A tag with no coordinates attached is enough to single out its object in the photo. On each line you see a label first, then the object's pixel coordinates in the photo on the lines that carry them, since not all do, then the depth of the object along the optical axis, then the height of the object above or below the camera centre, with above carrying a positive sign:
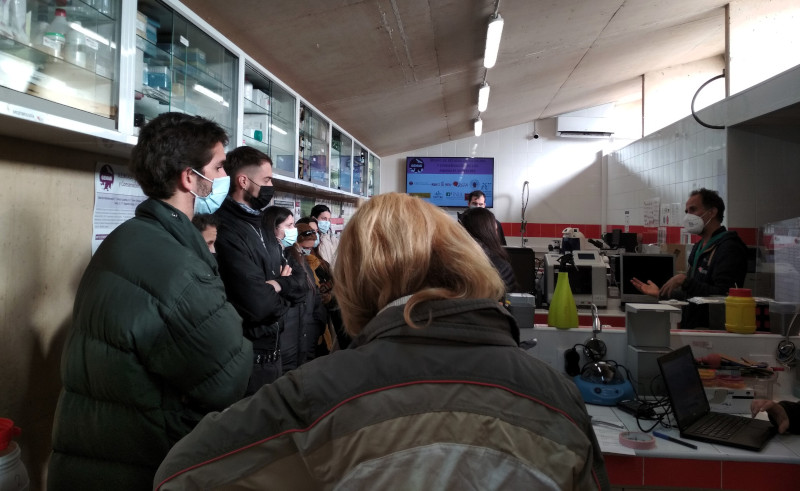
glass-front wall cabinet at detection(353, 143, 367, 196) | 6.42 +0.98
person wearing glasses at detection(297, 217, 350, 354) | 3.82 -0.23
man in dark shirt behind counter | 3.17 -0.03
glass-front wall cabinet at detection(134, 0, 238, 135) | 2.11 +0.80
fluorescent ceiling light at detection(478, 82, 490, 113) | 5.66 +1.72
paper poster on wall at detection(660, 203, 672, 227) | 6.02 +0.46
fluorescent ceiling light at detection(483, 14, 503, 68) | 3.77 +1.61
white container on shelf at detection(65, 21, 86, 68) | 1.72 +0.63
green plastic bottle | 2.42 -0.26
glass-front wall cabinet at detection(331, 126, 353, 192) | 5.38 +0.94
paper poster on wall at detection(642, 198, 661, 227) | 6.40 +0.54
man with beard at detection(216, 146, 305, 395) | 2.27 -0.08
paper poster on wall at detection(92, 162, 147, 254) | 2.21 +0.20
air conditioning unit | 8.46 +2.08
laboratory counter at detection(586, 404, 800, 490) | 1.69 -0.67
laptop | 1.80 -0.58
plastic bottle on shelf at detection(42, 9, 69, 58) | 1.65 +0.64
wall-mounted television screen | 8.60 +1.18
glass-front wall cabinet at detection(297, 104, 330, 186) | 4.25 +0.85
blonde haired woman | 0.74 -0.24
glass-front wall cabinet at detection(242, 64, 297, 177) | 3.25 +0.85
